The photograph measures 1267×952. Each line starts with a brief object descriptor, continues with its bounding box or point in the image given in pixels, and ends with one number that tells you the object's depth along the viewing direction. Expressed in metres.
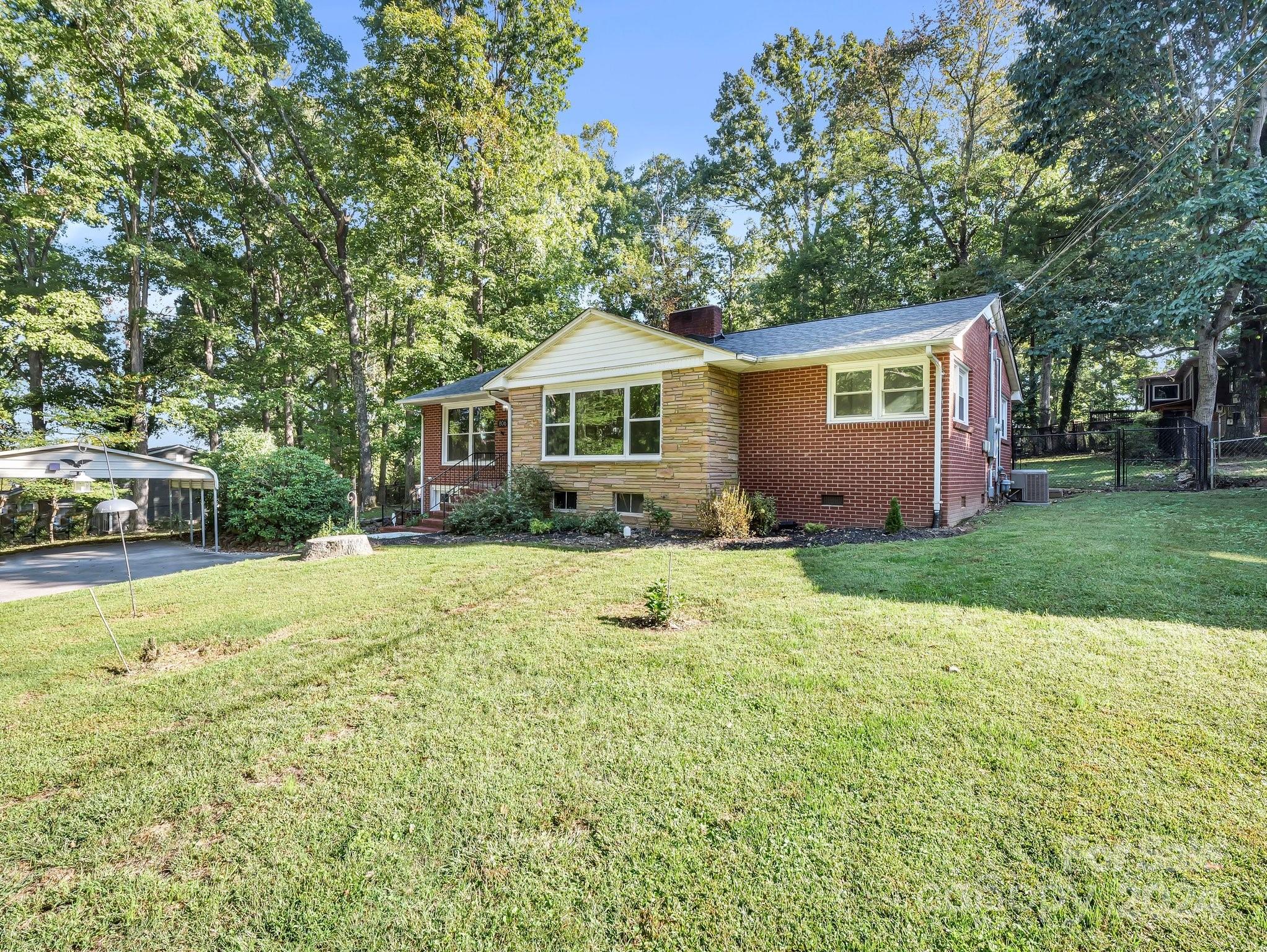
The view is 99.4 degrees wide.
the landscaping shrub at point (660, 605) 4.79
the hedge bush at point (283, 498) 12.37
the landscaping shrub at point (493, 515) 11.32
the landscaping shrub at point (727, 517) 8.97
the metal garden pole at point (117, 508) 4.60
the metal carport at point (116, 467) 9.89
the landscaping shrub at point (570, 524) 10.79
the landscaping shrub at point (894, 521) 8.56
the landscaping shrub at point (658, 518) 10.00
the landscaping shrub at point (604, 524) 10.41
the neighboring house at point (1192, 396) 21.94
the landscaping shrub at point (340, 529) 10.09
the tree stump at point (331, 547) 8.84
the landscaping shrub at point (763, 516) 9.36
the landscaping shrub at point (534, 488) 11.61
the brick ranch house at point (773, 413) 9.35
